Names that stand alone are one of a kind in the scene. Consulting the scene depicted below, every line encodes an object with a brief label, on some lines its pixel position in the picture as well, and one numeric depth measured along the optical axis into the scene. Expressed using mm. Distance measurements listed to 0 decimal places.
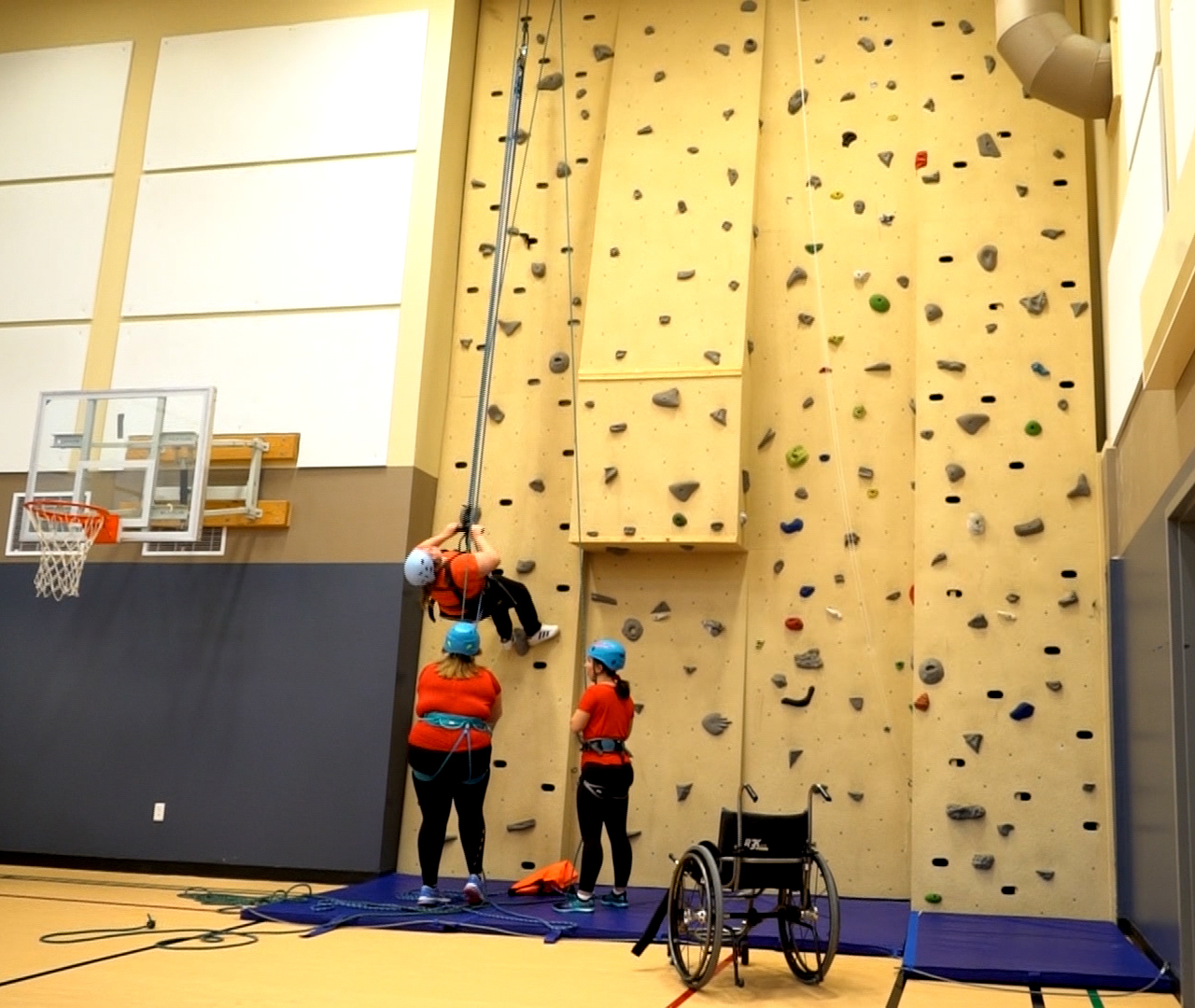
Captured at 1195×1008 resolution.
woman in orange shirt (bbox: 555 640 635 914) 5512
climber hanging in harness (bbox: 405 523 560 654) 6266
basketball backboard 6543
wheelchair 4062
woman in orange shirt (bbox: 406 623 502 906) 5551
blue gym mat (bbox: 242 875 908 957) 4938
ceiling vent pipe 5828
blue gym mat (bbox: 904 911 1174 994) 4281
